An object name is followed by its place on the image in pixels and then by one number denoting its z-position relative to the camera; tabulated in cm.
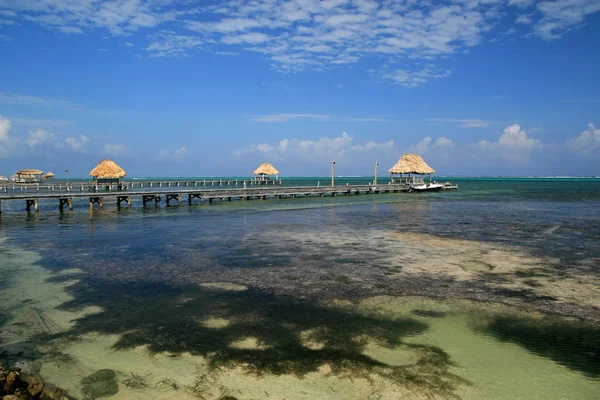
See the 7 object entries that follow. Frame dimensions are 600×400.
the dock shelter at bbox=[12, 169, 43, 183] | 6431
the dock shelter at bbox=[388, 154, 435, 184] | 5728
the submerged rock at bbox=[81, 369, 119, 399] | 481
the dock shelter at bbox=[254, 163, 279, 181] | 7826
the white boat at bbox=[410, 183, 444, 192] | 5551
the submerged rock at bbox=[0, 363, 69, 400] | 379
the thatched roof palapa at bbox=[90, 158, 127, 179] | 5100
